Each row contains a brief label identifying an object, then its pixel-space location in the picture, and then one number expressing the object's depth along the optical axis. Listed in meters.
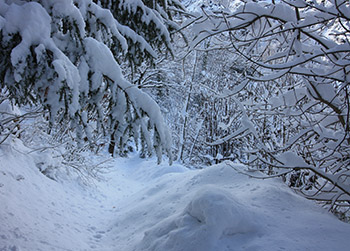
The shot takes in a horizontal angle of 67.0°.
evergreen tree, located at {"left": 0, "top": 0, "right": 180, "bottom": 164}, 2.08
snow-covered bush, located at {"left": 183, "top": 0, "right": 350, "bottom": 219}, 2.46
